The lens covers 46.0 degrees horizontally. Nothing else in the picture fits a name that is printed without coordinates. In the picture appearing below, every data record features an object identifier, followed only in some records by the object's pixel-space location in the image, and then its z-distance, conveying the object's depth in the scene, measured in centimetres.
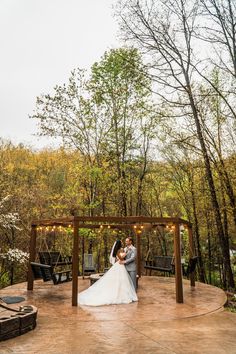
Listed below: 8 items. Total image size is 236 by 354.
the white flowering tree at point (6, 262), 1270
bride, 647
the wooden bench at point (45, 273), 723
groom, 734
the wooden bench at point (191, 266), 813
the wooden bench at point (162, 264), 934
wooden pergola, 620
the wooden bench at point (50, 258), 930
